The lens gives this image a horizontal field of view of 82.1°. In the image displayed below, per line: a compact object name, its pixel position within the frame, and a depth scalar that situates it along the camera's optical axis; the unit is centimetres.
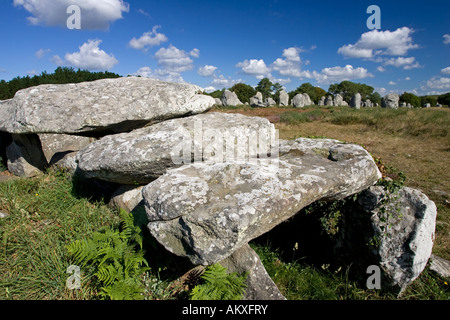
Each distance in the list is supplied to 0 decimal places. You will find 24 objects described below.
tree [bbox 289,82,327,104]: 6161
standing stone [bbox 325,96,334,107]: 4157
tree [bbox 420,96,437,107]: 5668
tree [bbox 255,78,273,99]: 6578
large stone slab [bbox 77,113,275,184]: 381
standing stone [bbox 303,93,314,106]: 3821
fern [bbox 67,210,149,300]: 270
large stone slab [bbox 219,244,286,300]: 290
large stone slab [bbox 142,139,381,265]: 254
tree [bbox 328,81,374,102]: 6590
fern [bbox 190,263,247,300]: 254
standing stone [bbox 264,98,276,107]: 4183
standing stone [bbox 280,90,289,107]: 4116
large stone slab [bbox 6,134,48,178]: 611
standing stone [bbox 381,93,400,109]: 3149
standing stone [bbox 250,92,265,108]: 3724
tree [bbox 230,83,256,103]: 5750
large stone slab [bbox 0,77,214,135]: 463
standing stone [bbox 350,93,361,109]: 3353
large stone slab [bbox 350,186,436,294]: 338
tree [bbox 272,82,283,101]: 6836
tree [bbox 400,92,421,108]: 5247
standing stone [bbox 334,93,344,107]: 4120
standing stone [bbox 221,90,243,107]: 3475
